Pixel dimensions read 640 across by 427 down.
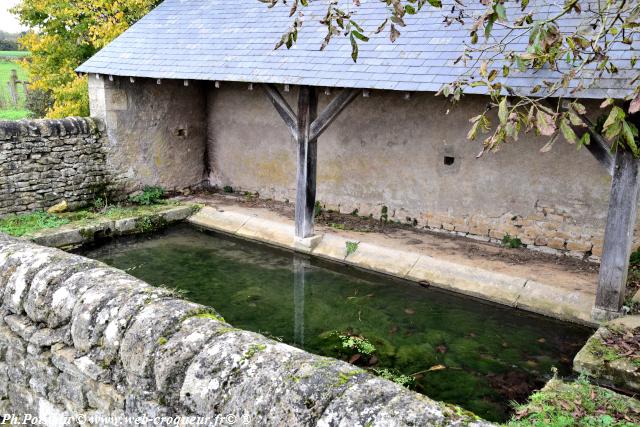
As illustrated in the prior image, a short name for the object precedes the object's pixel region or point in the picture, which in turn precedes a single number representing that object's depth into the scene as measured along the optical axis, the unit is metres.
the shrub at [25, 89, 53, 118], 14.57
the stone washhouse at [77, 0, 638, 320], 6.56
